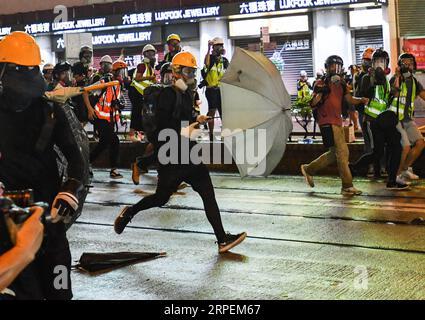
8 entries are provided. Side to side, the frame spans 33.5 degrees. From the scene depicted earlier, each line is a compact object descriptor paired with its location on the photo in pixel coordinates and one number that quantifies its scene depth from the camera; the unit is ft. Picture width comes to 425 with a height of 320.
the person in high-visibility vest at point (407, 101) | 36.45
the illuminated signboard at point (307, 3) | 70.28
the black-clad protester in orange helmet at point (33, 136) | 14.25
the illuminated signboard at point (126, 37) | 84.02
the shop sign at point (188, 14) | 77.00
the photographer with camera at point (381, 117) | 36.22
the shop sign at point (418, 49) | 60.29
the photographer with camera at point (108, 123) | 43.11
